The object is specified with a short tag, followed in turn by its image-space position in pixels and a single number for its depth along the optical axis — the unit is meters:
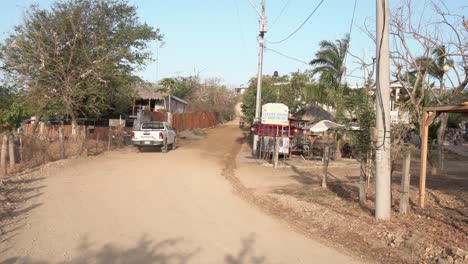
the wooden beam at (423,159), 9.45
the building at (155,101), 38.40
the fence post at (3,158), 12.54
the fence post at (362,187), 9.66
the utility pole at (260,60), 23.50
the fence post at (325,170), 12.41
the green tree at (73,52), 19.86
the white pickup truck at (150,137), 22.47
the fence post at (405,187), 8.57
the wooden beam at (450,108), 8.85
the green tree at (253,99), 31.98
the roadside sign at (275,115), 19.19
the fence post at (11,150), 12.89
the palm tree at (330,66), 29.79
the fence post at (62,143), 17.13
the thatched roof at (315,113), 30.02
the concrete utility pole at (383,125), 7.97
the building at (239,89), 85.82
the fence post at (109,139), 22.08
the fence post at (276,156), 17.97
